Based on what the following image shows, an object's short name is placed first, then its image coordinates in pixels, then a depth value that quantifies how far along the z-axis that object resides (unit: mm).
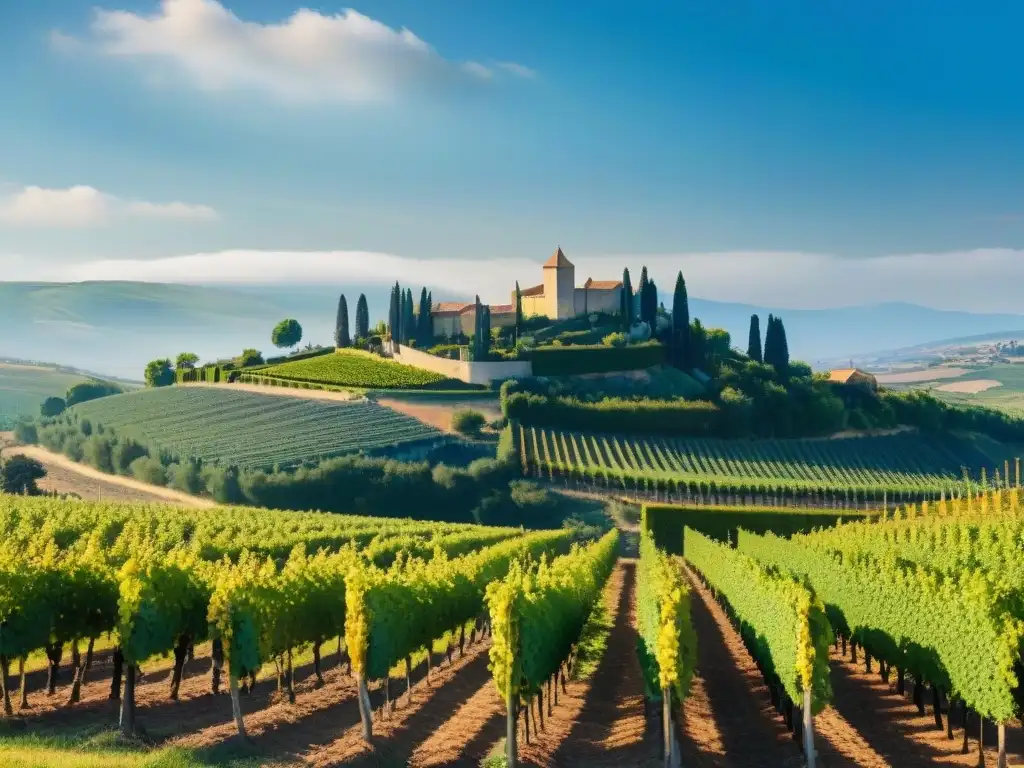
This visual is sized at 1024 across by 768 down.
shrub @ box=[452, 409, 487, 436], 76500
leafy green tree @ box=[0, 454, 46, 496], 69938
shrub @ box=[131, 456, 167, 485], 71188
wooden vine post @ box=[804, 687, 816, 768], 18766
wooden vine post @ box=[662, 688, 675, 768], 18453
